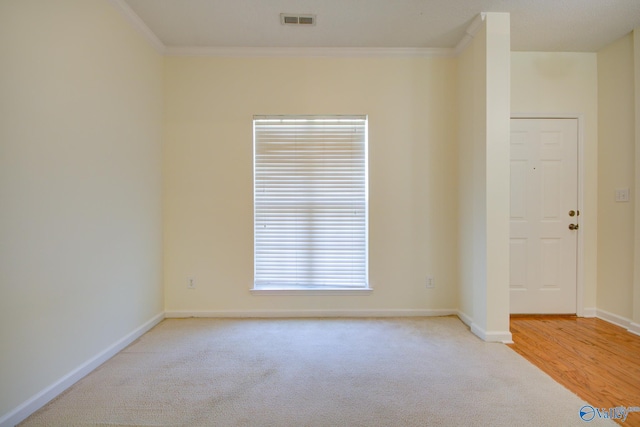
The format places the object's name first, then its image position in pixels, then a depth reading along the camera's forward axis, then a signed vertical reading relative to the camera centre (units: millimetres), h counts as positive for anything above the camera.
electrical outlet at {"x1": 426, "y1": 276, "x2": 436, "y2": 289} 2949 -764
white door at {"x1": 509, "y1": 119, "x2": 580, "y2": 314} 2992 -62
